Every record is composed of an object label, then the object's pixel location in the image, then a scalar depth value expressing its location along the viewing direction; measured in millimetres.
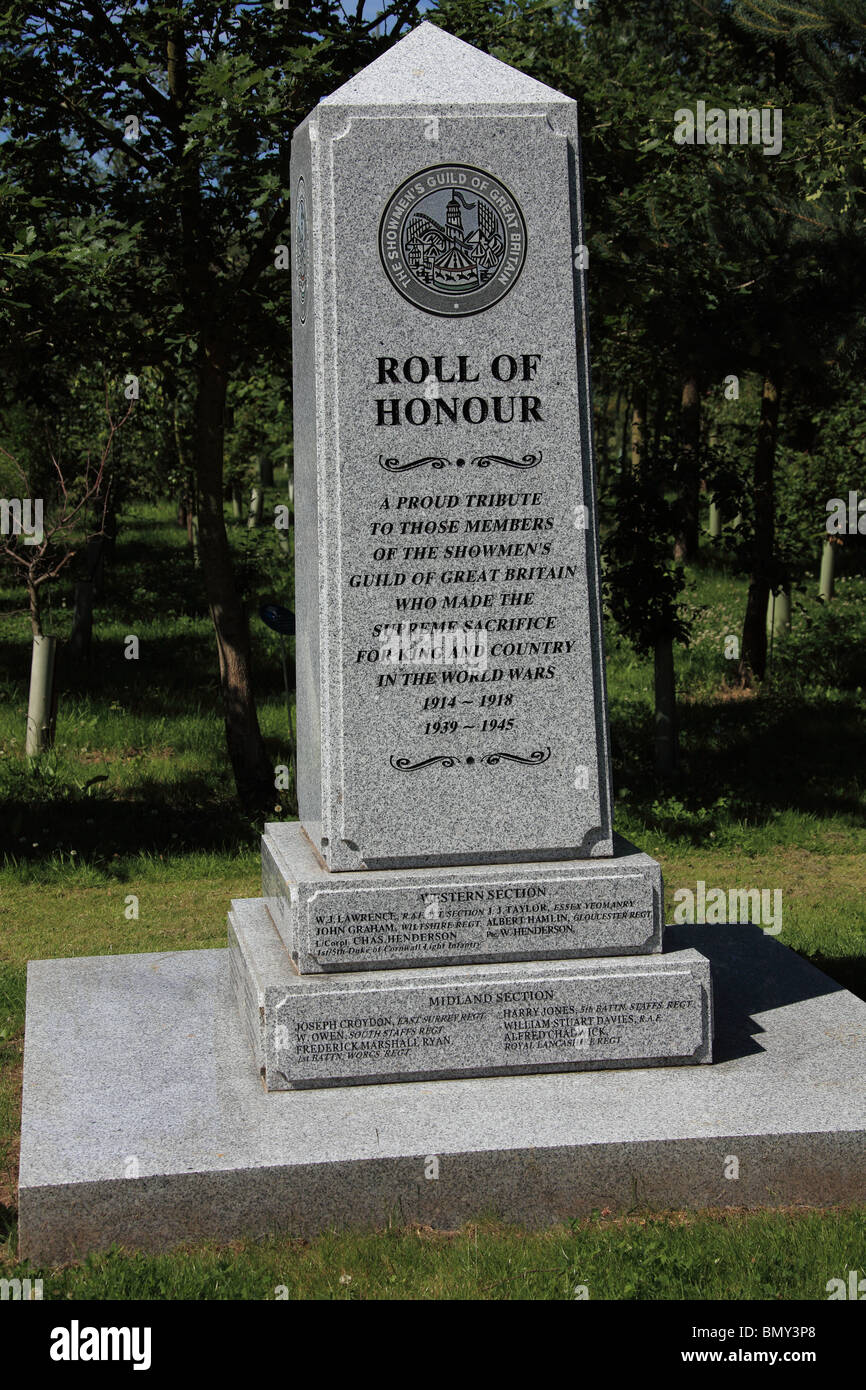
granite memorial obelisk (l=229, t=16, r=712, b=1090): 5031
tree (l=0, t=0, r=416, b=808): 8258
